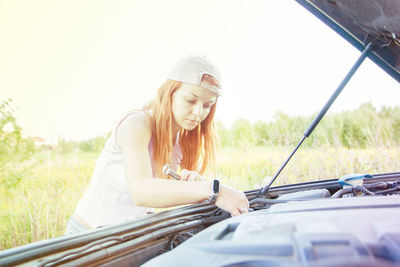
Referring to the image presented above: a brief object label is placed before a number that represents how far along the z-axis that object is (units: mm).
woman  1027
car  479
